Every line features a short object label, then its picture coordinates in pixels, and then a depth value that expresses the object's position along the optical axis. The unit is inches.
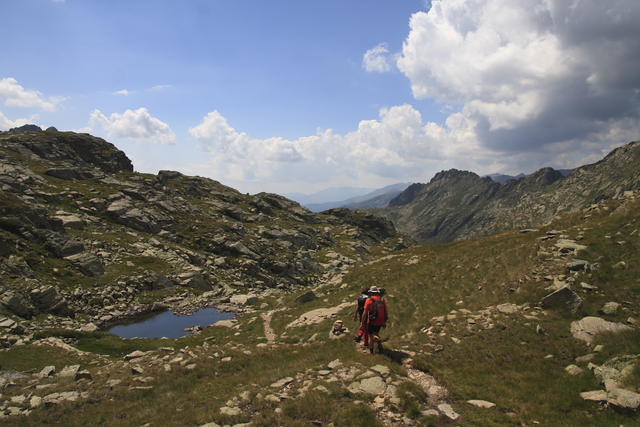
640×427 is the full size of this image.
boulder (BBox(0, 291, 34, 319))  1263.4
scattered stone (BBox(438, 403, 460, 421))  475.1
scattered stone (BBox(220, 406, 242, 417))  492.4
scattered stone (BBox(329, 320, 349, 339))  956.6
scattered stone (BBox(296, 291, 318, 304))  1593.5
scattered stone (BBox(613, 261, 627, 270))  857.4
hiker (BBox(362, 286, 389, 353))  687.7
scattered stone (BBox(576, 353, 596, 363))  592.4
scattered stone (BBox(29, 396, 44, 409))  589.9
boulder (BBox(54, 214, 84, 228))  2481.5
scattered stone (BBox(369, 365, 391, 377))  586.4
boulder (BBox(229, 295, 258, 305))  2053.2
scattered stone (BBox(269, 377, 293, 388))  588.7
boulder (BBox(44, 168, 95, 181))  3838.6
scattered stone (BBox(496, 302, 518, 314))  849.7
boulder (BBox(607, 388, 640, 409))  429.7
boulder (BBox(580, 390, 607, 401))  474.9
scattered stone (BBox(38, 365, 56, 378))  768.3
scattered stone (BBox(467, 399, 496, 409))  506.9
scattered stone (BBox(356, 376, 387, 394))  532.1
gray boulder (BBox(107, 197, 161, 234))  3097.9
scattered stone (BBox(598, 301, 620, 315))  724.0
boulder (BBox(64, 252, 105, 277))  1925.4
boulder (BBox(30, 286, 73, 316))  1432.1
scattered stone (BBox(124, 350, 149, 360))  901.5
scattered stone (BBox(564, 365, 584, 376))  569.0
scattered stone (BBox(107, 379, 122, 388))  673.6
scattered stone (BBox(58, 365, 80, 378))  721.9
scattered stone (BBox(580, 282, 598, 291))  819.8
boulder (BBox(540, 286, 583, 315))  772.0
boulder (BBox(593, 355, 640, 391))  492.7
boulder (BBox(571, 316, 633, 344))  652.1
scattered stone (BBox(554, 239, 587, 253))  1025.0
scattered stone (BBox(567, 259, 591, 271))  908.6
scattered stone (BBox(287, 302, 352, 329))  1203.9
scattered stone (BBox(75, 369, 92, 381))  725.3
